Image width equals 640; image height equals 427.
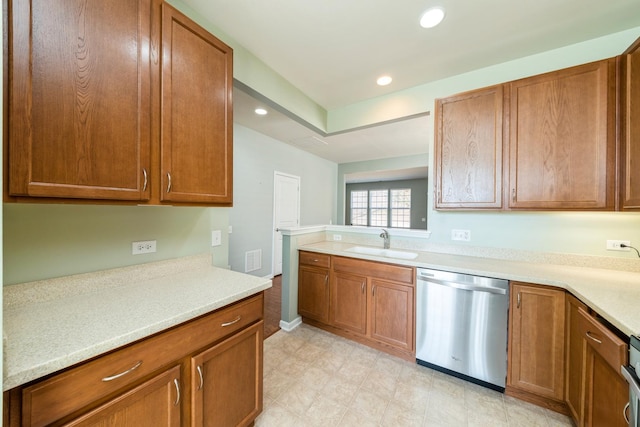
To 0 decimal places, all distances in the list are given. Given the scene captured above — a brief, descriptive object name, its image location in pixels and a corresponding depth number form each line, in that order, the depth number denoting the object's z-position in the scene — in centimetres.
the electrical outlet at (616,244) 177
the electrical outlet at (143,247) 147
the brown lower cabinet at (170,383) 75
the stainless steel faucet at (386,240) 268
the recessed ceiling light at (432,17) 157
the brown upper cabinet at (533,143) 164
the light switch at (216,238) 189
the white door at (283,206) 452
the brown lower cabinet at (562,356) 116
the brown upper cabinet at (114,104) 87
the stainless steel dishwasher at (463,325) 174
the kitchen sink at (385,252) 246
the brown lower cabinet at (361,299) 212
